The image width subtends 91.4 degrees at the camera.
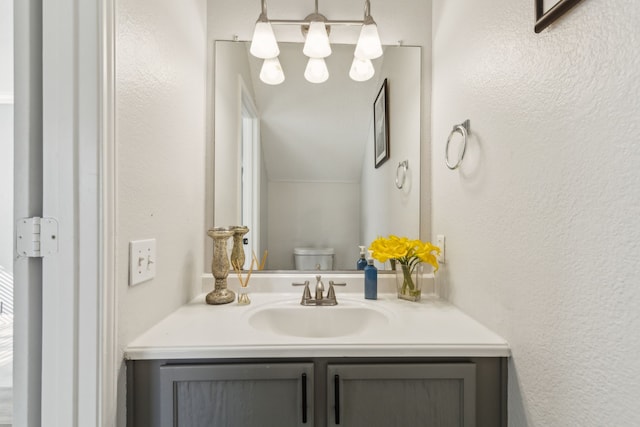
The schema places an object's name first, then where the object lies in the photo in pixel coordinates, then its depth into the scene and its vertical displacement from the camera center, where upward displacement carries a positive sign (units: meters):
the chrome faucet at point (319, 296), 1.20 -0.34
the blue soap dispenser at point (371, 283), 1.25 -0.30
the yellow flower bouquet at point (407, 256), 1.19 -0.18
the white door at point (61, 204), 0.66 +0.01
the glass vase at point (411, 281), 1.22 -0.29
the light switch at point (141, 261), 0.79 -0.14
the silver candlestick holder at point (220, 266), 1.16 -0.22
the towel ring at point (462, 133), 1.04 +0.26
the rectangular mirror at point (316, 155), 1.40 +0.25
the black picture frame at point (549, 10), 0.62 +0.41
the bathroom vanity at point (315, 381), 0.79 -0.44
